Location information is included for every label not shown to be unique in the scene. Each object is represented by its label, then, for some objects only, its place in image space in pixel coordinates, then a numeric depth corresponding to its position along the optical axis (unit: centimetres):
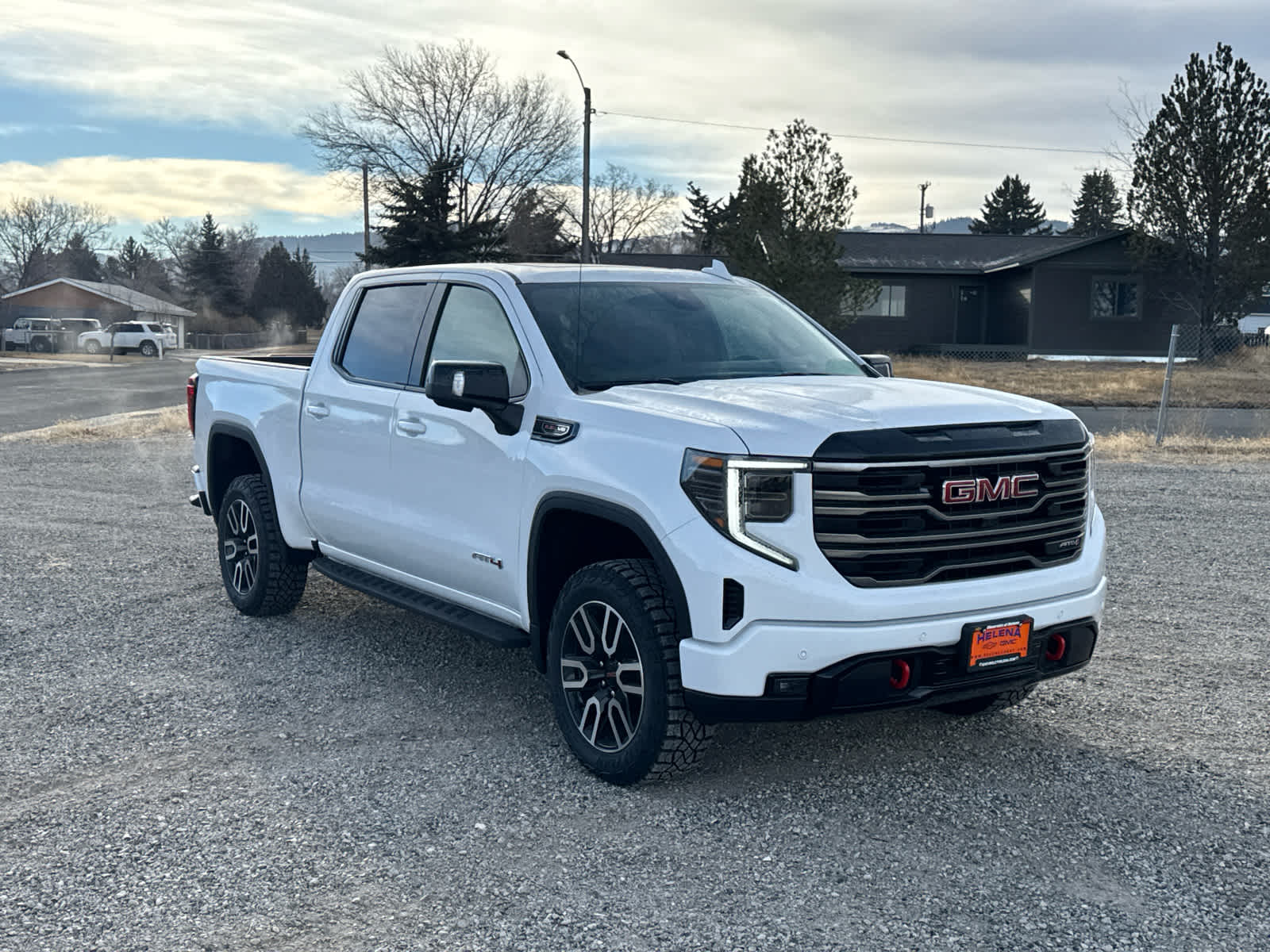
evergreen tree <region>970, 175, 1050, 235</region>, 7856
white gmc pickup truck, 405
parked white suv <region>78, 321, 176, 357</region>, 6053
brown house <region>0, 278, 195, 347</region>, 8606
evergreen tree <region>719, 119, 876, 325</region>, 2511
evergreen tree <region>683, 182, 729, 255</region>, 6444
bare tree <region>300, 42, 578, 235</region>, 5697
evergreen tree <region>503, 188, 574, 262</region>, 5659
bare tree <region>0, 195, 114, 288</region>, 10769
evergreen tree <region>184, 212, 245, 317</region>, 9581
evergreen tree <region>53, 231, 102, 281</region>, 11550
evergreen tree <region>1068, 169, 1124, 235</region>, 7762
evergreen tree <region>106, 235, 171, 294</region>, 12144
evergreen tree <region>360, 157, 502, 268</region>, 4716
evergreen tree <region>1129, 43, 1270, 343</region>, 3719
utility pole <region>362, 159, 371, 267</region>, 5681
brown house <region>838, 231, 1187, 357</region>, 3991
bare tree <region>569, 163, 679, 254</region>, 8200
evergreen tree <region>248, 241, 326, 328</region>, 9250
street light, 3372
